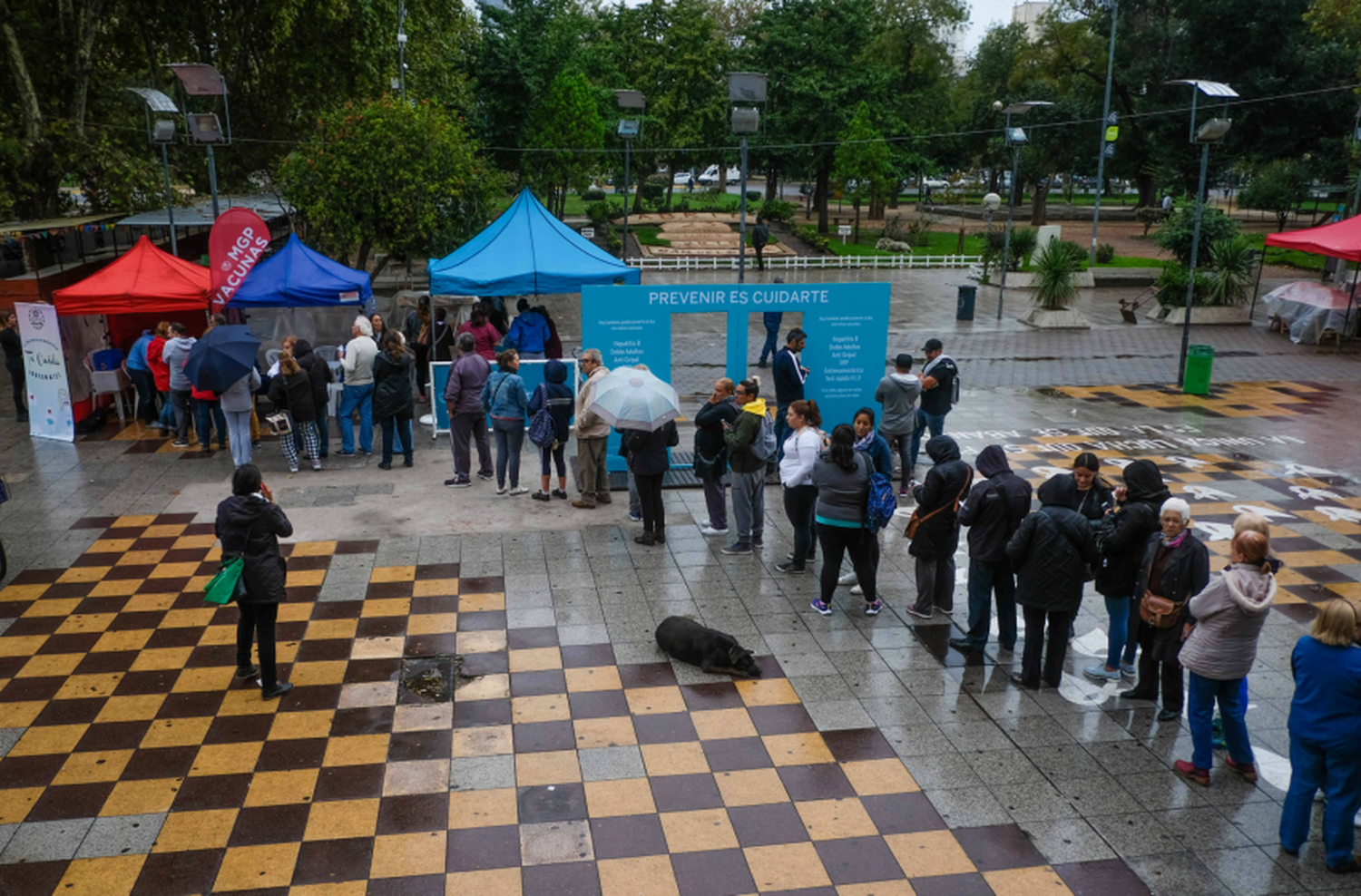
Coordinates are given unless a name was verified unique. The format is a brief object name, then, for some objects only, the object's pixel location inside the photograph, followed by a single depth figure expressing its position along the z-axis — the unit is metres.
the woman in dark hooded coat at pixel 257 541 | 6.86
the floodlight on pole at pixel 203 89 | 15.43
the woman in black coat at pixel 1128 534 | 6.91
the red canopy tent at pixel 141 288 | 13.62
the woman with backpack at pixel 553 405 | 10.91
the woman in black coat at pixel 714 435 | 9.60
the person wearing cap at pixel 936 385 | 11.90
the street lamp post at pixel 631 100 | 19.23
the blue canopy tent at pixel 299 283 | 14.27
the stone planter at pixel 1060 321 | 23.83
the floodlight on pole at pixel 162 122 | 15.87
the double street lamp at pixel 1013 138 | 24.97
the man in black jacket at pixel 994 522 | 7.36
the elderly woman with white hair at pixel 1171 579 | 6.46
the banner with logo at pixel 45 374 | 13.74
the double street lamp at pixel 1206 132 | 16.25
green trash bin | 16.78
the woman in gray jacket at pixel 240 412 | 11.77
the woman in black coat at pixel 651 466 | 9.79
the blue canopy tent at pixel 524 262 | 13.88
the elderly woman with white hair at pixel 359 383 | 12.55
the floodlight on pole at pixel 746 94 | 15.04
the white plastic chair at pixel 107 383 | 14.36
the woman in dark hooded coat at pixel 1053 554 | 6.90
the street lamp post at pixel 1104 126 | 33.44
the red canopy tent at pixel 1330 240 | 18.97
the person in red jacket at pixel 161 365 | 13.74
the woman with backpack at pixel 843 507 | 8.07
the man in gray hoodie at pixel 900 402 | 11.52
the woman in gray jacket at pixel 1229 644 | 5.83
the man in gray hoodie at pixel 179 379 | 13.21
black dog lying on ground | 7.59
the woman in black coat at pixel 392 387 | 12.03
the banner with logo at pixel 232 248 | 14.12
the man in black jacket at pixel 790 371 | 11.91
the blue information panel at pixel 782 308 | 12.04
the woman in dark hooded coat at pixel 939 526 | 7.73
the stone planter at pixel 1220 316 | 23.45
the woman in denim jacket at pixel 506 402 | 11.02
